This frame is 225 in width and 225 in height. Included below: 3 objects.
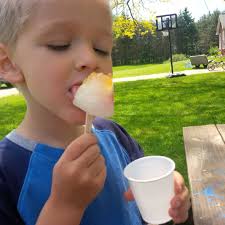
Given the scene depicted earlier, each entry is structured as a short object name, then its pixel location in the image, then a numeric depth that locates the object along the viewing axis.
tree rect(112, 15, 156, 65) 46.19
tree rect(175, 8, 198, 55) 58.69
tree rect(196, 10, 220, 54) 60.16
